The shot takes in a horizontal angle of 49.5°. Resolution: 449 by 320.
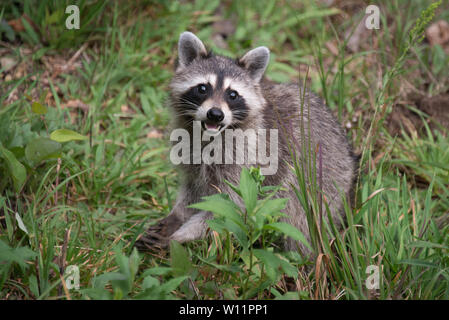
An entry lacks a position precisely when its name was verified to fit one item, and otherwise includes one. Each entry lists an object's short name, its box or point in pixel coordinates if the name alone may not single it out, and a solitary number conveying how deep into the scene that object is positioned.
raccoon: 3.76
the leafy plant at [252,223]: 2.50
